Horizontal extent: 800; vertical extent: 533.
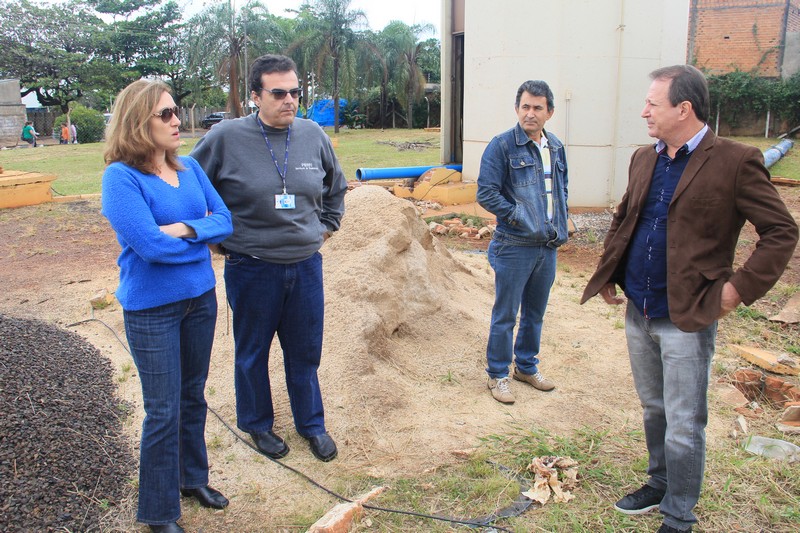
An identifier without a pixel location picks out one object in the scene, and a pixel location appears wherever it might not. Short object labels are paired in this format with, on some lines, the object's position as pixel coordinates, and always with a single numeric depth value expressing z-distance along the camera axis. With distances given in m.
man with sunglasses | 3.17
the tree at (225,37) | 30.47
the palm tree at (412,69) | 34.84
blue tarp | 38.12
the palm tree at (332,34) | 30.72
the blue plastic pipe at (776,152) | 17.61
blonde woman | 2.57
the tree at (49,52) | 34.75
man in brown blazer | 2.46
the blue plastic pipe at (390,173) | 12.94
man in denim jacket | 3.94
